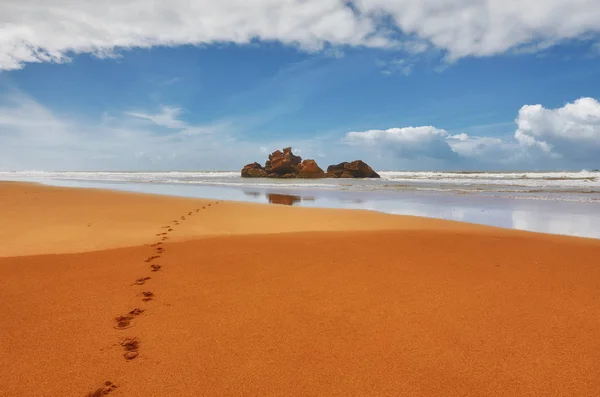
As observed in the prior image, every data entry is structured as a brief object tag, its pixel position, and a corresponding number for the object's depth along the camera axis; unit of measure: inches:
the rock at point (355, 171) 2561.5
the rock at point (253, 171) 2808.8
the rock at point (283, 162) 2645.2
